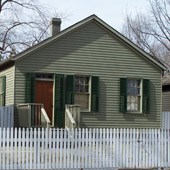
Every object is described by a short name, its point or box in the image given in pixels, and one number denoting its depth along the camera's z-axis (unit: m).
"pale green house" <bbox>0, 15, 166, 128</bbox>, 23.45
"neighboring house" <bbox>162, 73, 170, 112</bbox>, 34.44
